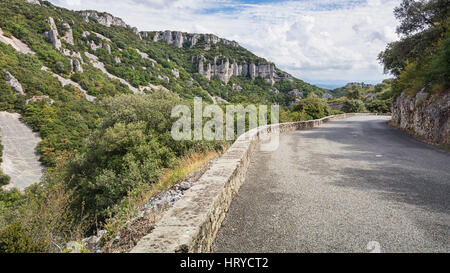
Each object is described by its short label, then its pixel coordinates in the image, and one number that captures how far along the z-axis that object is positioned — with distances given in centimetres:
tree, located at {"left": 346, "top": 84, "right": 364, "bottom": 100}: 6806
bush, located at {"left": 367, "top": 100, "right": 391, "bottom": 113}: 5909
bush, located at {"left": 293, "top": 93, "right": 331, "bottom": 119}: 3250
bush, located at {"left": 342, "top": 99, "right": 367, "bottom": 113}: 6094
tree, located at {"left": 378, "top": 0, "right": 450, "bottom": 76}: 1638
